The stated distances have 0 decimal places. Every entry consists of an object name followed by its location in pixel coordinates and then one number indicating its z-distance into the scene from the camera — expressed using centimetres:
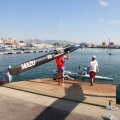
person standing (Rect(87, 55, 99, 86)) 827
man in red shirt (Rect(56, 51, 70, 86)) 780
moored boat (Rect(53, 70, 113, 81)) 1489
